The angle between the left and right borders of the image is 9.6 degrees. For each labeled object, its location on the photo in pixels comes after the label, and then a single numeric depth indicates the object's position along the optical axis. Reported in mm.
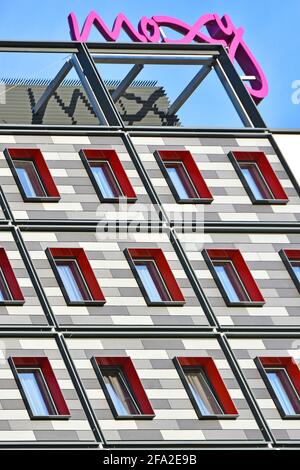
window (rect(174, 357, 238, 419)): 61750
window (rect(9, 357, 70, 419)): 60281
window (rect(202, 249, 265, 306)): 65250
